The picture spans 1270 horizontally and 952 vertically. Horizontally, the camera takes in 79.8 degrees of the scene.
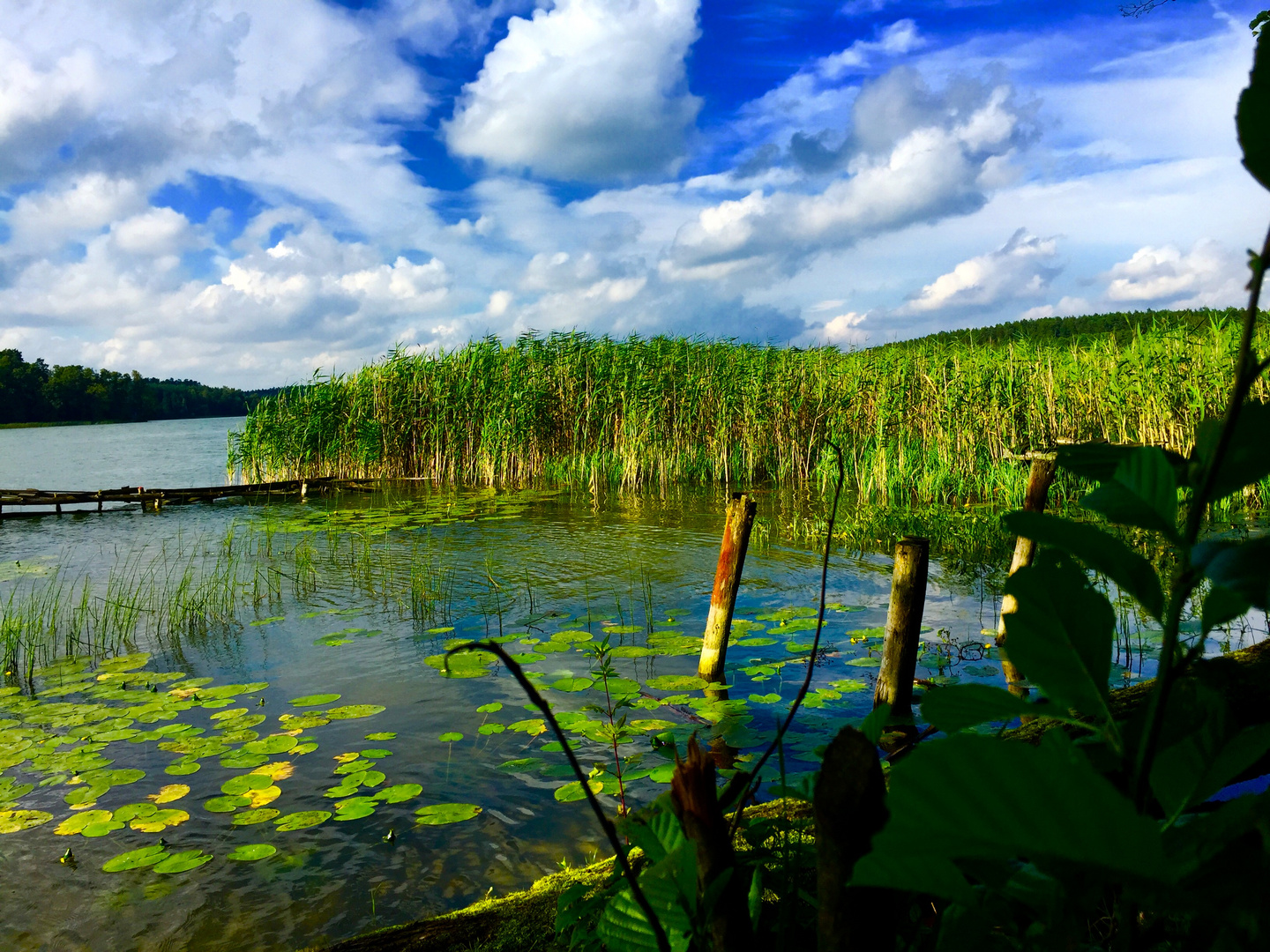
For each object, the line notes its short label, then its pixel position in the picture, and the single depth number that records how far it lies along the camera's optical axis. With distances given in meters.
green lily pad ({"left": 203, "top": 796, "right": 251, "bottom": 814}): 3.92
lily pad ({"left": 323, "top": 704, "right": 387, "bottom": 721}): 5.04
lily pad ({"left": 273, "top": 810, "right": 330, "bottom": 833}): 3.77
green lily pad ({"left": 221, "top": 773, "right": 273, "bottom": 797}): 4.11
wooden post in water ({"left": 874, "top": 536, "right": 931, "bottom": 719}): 4.03
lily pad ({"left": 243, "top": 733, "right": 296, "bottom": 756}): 4.59
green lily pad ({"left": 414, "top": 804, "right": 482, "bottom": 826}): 3.79
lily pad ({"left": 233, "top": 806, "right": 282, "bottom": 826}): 3.82
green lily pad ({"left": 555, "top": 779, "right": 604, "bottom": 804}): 3.99
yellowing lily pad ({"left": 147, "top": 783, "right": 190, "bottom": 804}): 4.05
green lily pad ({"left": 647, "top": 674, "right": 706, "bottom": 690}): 5.34
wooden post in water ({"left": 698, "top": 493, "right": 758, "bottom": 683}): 4.87
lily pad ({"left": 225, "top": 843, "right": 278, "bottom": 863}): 3.52
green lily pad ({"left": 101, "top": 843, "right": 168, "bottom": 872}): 3.47
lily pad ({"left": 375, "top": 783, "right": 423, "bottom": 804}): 4.02
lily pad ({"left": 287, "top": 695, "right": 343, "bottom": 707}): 5.30
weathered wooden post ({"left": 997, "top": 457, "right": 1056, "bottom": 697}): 5.45
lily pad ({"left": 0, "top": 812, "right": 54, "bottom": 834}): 3.81
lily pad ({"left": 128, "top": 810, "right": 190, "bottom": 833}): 3.79
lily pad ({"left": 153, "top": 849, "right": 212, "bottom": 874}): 3.45
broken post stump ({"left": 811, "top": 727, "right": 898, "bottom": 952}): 0.74
